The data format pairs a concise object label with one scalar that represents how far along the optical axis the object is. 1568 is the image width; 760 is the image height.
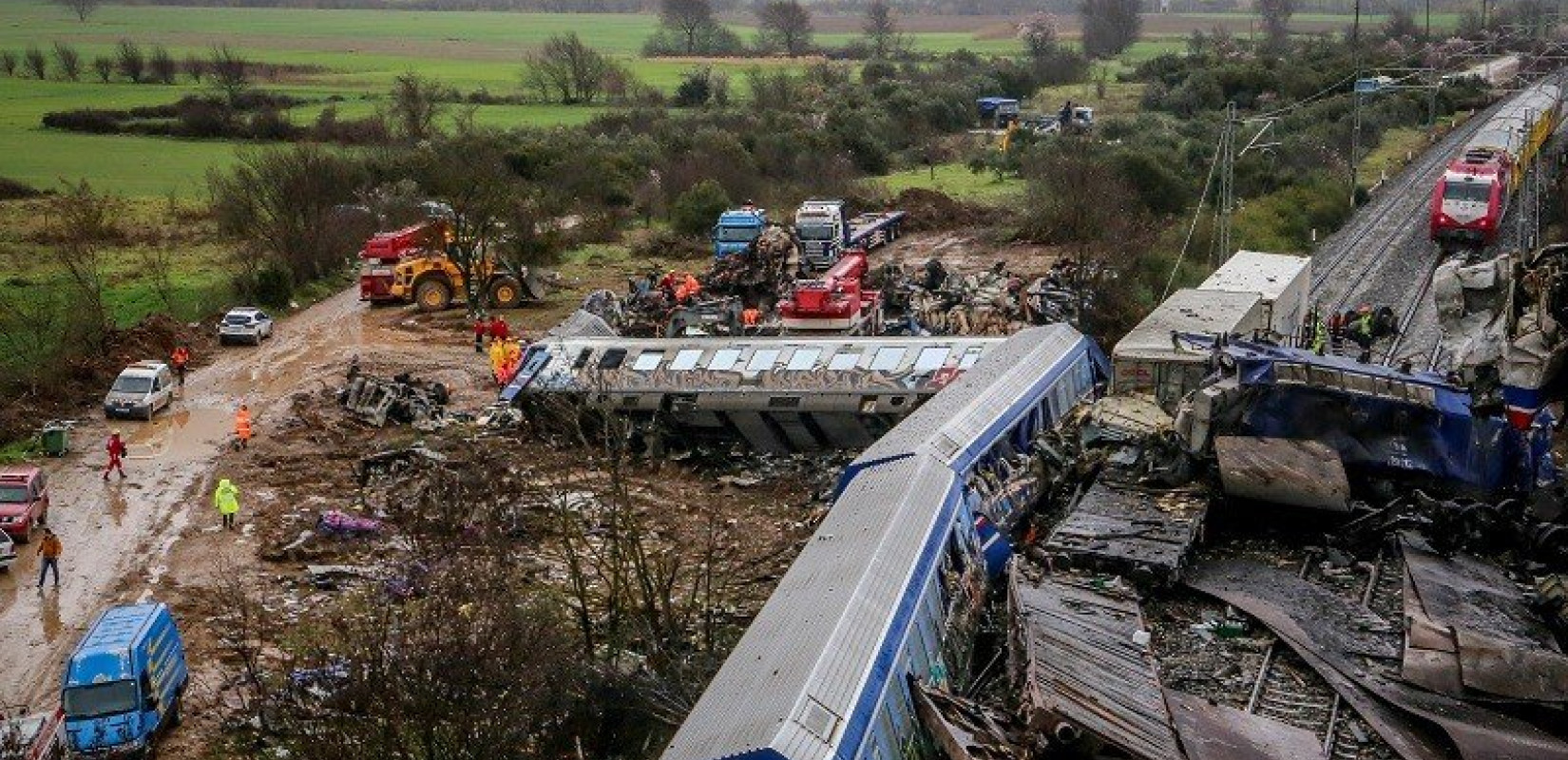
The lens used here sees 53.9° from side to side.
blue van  17.75
